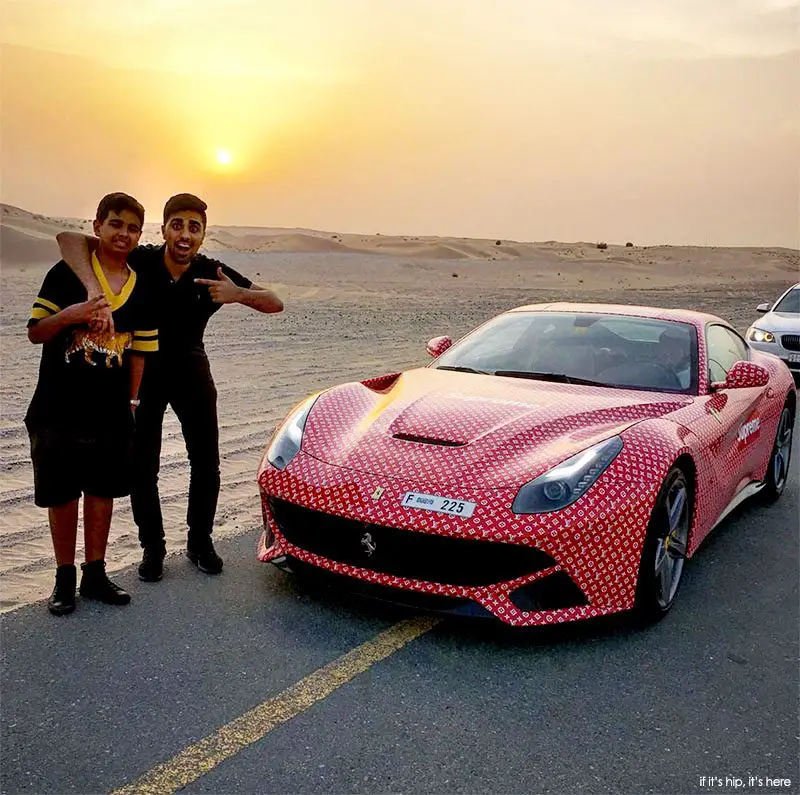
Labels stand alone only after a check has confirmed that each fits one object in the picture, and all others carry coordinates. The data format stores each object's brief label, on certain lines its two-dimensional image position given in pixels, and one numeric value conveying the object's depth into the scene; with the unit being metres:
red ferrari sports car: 3.93
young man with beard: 4.66
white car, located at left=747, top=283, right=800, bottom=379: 12.97
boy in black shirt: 4.11
